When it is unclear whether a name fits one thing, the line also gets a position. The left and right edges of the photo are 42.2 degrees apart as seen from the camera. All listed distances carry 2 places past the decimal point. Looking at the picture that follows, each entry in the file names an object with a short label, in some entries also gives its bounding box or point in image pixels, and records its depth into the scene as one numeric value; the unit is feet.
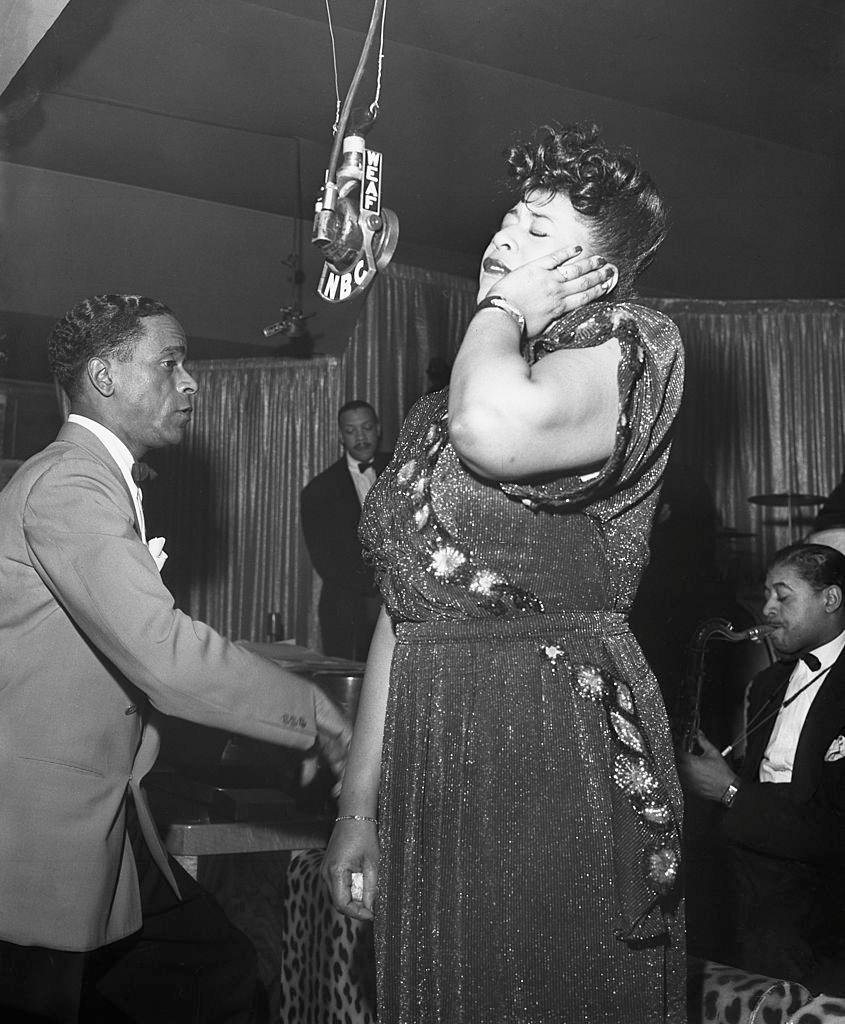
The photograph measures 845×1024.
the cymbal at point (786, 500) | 25.81
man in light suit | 5.54
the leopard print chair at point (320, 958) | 6.22
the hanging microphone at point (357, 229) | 8.41
